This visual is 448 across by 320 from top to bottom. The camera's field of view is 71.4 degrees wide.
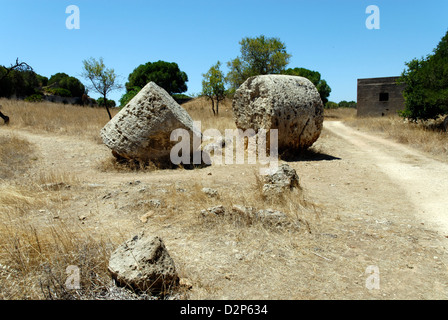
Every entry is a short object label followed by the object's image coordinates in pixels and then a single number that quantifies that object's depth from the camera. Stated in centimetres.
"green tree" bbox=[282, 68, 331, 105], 2762
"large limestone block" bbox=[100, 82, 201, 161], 640
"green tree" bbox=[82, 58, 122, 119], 1277
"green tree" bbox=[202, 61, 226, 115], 1877
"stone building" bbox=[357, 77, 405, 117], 1897
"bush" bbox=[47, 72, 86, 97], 2838
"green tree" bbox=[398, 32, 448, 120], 1022
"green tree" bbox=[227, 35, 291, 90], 1778
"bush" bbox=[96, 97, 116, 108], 2491
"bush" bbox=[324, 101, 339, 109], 3866
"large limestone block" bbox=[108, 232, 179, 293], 230
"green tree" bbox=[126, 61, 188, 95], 2908
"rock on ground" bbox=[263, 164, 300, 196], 441
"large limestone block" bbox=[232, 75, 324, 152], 725
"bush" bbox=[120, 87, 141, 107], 1859
